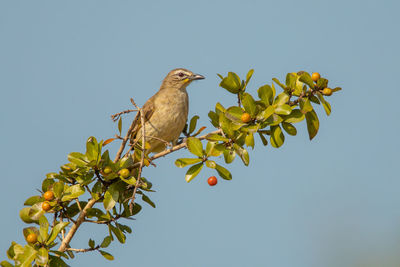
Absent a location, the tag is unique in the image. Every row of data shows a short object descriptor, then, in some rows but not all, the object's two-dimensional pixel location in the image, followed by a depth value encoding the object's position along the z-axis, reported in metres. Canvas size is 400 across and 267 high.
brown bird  13.96
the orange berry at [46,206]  7.86
